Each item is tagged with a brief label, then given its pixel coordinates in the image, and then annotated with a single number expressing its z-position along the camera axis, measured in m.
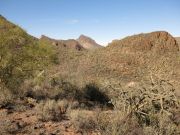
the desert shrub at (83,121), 5.34
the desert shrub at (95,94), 9.05
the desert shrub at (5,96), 6.52
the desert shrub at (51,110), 5.93
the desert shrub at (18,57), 7.02
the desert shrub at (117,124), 4.87
